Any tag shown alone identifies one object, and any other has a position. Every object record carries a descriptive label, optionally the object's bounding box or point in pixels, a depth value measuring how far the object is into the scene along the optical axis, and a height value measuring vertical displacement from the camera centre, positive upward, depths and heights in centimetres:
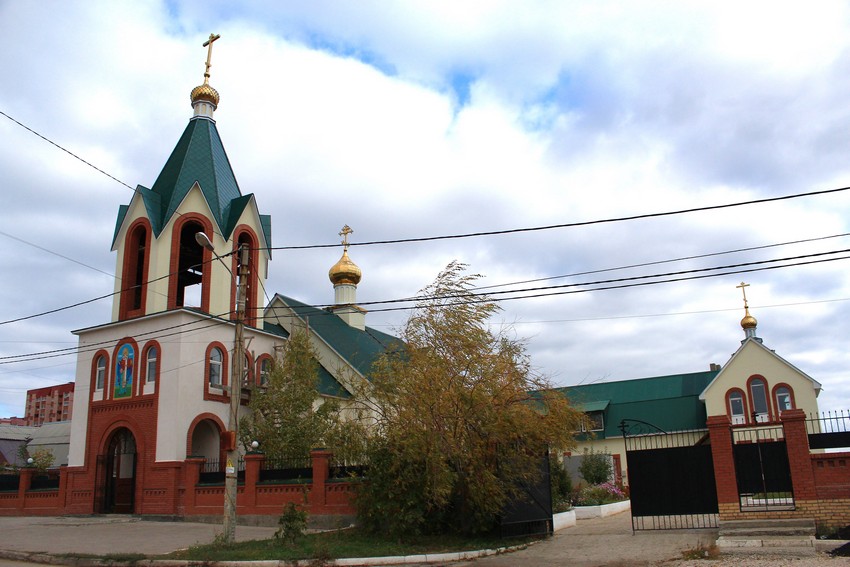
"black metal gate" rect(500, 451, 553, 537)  1577 -114
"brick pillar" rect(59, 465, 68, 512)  2536 -46
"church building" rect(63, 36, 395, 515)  2398 +448
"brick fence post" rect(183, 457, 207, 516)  2216 -33
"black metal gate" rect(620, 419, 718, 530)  1620 -59
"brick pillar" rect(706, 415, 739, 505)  1555 -12
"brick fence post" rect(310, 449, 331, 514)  1841 -27
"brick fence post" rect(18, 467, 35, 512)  2648 -36
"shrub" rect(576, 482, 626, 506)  2550 -137
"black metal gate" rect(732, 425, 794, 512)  1526 -44
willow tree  1480 +78
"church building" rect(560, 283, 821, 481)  3509 +281
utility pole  1410 +55
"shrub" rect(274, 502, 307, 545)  1397 -107
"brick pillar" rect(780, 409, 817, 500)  1494 -14
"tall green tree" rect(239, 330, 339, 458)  2345 +184
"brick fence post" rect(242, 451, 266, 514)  2016 -24
